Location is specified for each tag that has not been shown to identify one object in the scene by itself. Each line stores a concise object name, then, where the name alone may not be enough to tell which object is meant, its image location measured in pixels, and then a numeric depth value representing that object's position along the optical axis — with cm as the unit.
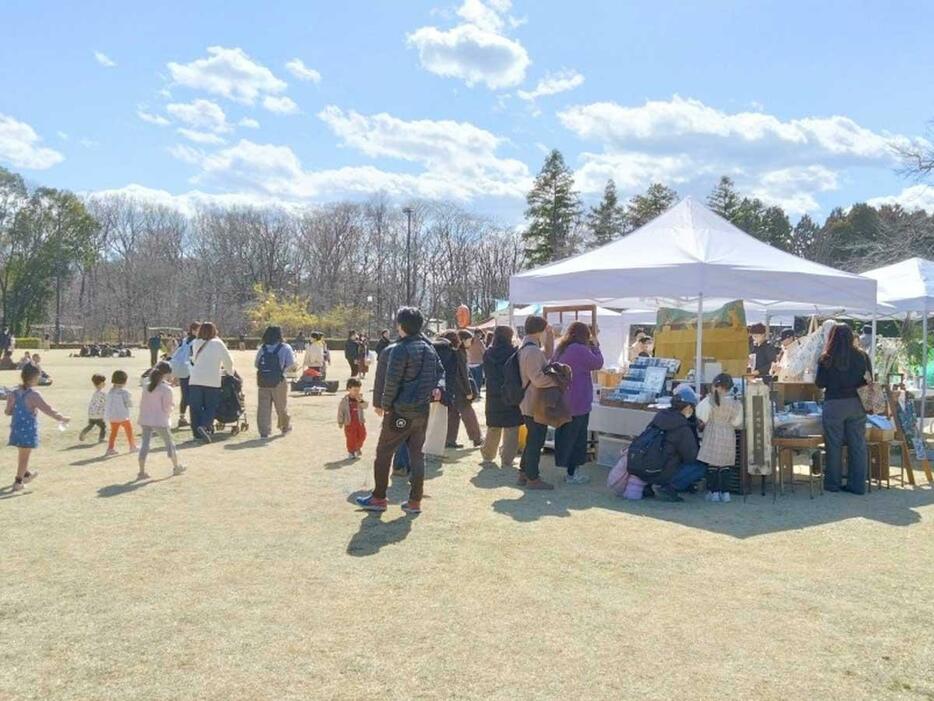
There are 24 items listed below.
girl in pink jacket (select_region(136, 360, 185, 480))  789
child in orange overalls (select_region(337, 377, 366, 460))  873
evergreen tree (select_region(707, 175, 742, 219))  5378
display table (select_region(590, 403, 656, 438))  824
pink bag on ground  710
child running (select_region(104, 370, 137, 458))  913
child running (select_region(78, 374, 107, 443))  1012
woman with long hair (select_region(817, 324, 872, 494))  738
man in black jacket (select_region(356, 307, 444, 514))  592
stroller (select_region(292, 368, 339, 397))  1838
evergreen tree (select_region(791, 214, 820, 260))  5458
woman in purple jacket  767
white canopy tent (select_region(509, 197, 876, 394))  792
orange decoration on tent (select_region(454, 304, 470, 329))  1762
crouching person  694
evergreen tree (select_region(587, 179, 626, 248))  5450
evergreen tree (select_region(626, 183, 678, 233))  5384
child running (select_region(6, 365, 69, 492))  704
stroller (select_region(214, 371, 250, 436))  1089
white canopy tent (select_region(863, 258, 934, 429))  1016
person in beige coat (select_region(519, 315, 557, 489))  737
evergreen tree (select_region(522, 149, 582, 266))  5275
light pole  5602
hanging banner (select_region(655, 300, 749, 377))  920
